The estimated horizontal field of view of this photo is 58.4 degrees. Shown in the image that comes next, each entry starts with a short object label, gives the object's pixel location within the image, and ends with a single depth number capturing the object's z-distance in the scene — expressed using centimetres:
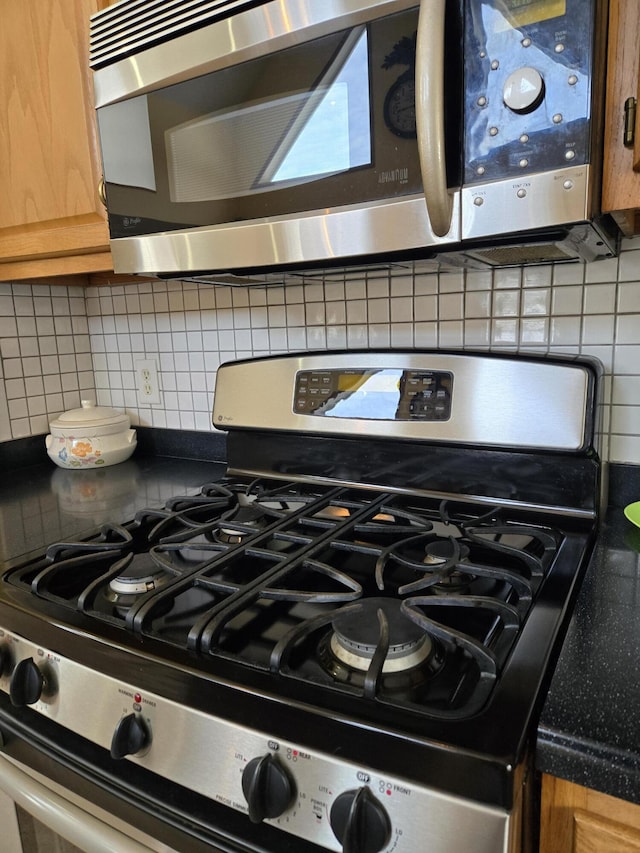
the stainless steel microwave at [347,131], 59
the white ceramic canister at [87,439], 140
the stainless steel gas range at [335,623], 46
